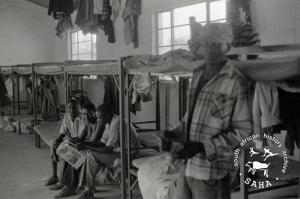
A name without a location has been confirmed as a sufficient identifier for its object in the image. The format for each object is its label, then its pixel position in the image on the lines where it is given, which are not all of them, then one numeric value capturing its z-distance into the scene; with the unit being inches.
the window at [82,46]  395.9
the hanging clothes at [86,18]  322.0
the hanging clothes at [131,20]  271.9
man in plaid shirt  80.3
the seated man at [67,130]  210.7
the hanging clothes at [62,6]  376.8
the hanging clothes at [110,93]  242.7
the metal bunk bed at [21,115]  347.1
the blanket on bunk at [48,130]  261.0
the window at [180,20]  223.6
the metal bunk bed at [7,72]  391.4
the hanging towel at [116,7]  291.7
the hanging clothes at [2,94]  411.9
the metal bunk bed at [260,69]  81.7
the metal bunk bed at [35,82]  280.8
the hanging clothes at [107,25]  312.8
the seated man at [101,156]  183.2
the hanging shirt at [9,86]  458.9
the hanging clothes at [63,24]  388.5
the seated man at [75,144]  192.5
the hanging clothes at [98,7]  306.7
